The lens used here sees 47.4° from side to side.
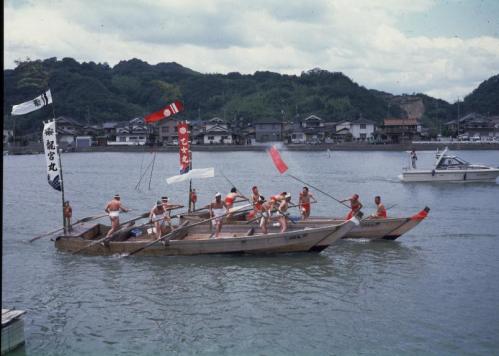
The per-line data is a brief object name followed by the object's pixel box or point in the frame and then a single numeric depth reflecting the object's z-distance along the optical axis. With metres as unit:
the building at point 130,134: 122.94
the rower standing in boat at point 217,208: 22.05
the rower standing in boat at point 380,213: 22.78
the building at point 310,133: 121.19
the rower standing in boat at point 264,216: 20.36
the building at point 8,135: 119.50
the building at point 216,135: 118.88
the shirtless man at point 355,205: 22.27
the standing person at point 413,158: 50.34
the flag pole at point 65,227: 22.11
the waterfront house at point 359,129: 120.94
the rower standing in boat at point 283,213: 20.21
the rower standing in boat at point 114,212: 20.91
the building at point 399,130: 116.02
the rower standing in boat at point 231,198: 21.64
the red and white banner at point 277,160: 20.09
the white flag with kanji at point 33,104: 17.63
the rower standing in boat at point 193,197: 26.84
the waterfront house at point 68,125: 122.50
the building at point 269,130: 122.19
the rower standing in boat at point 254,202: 21.97
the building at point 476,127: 122.19
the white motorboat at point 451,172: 46.12
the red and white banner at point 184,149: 26.06
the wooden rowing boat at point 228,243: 19.77
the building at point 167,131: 121.06
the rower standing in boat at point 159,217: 20.53
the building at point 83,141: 123.12
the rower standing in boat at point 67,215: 22.09
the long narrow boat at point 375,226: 22.03
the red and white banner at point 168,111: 24.33
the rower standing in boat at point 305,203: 22.94
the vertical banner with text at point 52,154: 20.62
